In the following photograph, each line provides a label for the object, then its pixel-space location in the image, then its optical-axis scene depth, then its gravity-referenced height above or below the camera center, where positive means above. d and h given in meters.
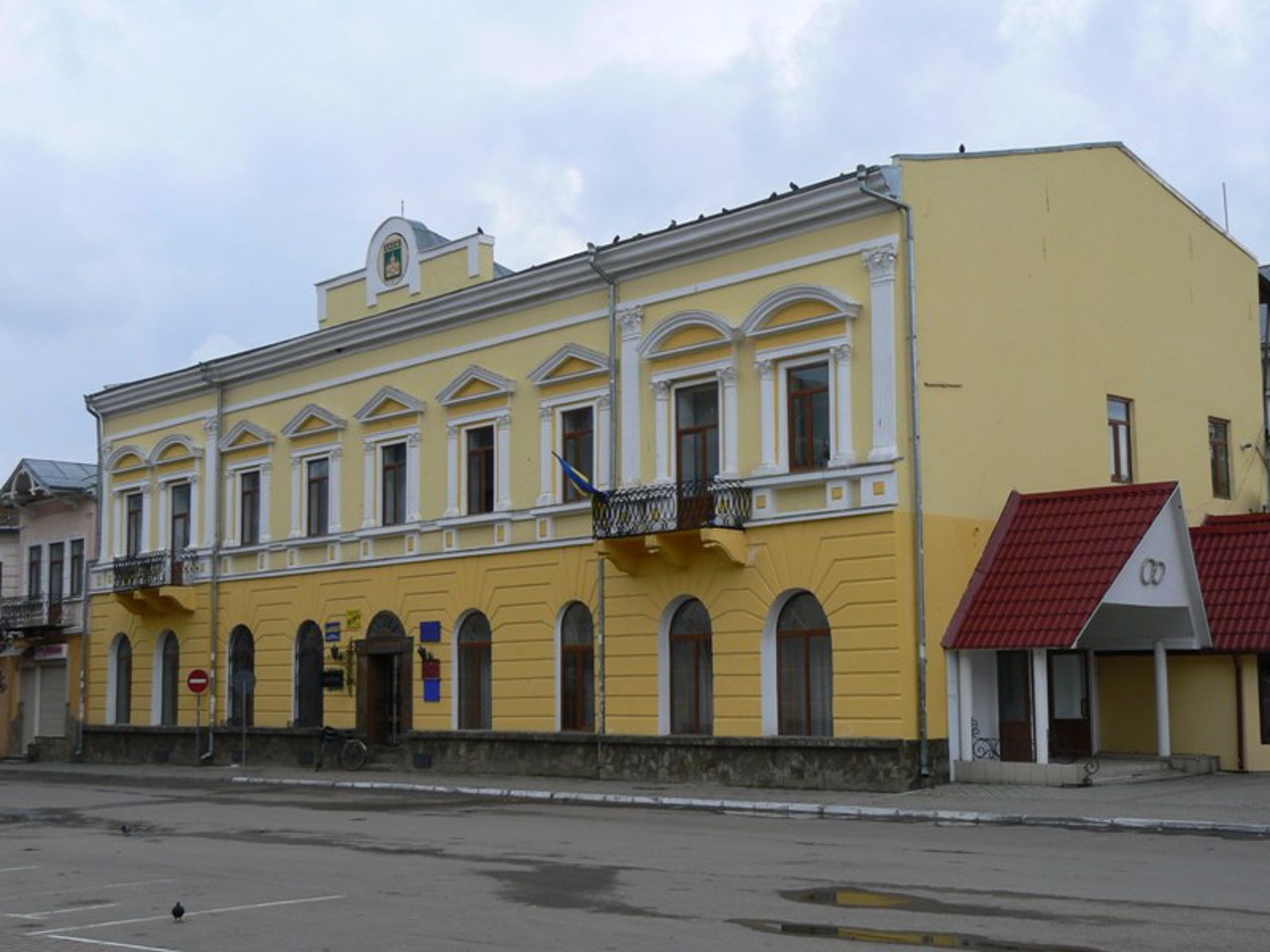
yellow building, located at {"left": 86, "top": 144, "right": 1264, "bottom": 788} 24.98 +3.34
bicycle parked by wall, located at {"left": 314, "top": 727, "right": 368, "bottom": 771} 33.00 -2.02
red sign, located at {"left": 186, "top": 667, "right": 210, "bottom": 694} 35.62 -0.66
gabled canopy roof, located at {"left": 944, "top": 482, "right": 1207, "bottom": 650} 24.05 +1.02
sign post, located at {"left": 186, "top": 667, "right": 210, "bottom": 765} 35.62 -0.66
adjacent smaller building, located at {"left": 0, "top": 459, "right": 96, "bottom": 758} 42.91 +1.14
